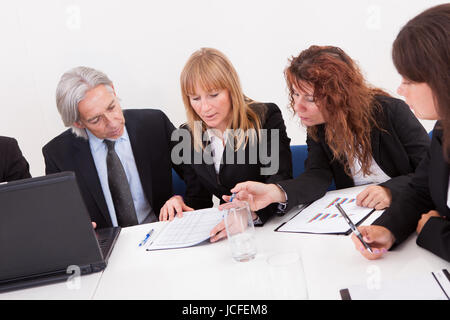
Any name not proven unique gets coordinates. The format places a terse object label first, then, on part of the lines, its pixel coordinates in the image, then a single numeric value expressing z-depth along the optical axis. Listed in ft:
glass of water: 4.32
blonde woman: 6.72
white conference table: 3.49
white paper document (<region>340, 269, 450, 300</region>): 3.08
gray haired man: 7.34
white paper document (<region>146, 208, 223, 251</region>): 4.99
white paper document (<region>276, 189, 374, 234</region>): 4.66
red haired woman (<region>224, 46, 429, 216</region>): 6.12
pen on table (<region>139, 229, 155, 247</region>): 5.30
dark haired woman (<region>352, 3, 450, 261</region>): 3.59
